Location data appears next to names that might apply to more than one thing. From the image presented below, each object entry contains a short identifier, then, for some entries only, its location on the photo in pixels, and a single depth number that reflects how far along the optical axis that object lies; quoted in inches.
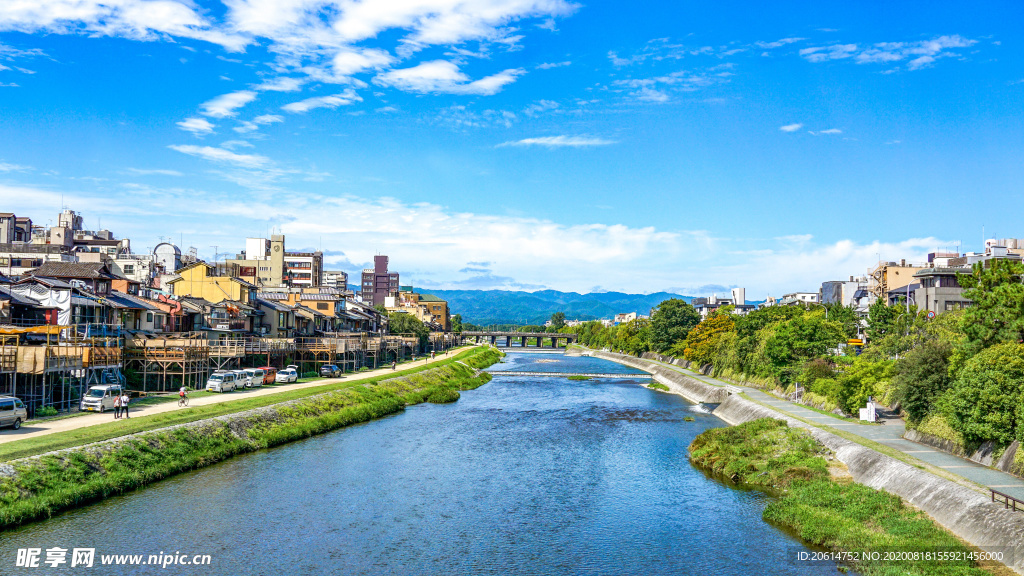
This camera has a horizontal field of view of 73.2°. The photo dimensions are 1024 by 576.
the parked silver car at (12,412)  1221.1
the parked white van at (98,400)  1501.0
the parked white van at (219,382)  2032.5
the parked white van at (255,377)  2203.6
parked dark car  2728.8
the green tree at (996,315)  1290.6
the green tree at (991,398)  1071.6
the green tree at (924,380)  1350.9
